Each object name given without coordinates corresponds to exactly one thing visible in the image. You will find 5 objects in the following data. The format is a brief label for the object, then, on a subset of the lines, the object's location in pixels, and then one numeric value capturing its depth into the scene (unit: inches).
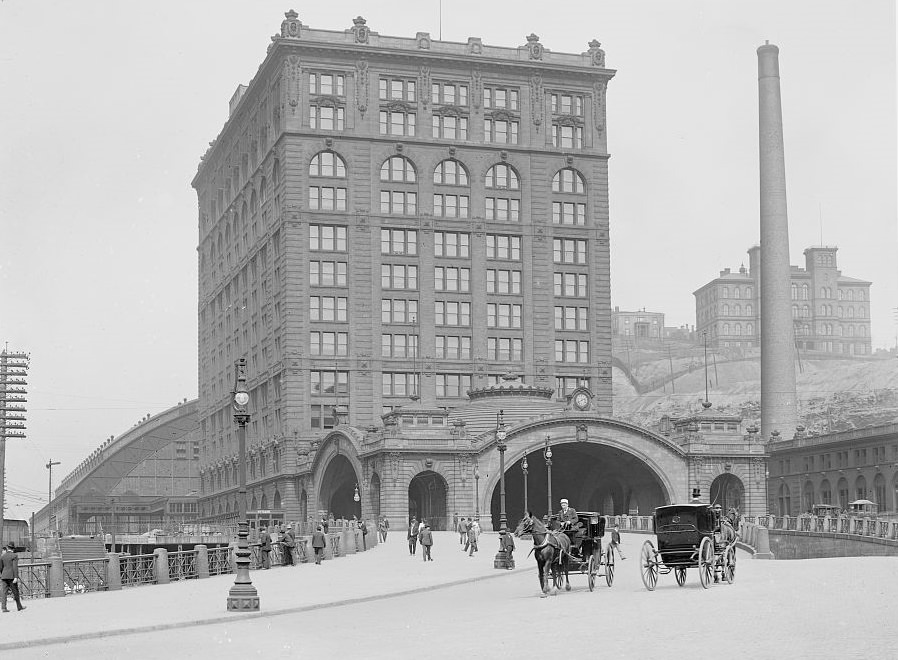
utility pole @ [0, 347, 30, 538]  3137.3
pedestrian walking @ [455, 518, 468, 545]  2679.6
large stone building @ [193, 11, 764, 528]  4581.7
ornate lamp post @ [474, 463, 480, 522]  3641.0
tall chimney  4857.3
